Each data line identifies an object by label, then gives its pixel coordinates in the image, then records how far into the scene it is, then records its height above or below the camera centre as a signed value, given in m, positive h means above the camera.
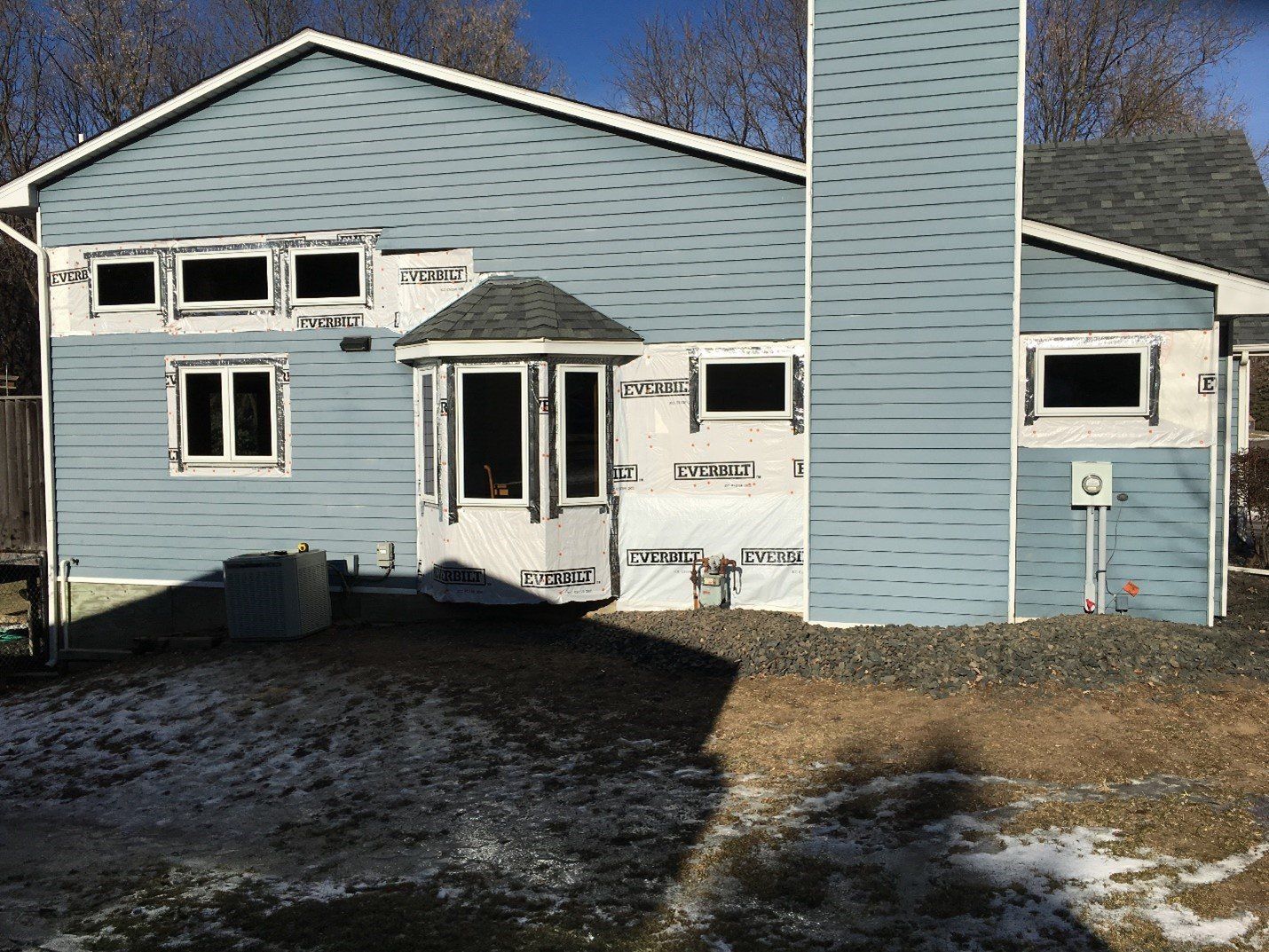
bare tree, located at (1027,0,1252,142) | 29.45 +9.83
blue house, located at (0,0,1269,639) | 9.91 +0.86
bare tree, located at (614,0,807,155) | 33.66 +11.09
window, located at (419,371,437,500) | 11.77 -0.13
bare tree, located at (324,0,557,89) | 33.25 +12.03
